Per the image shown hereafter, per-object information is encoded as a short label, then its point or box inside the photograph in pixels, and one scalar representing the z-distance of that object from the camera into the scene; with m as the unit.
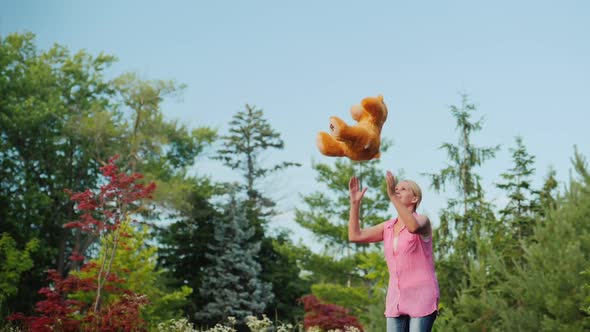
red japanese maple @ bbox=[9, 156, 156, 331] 9.75
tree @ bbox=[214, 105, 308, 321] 23.72
